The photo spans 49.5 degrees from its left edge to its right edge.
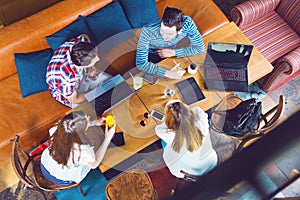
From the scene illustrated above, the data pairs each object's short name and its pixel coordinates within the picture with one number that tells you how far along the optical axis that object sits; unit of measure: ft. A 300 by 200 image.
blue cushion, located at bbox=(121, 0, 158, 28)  9.46
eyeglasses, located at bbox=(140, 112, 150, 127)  7.86
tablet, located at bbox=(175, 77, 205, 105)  8.22
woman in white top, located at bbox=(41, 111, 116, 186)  6.82
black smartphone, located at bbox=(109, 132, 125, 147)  7.70
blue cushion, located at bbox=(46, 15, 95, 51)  8.81
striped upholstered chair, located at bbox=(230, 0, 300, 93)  9.61
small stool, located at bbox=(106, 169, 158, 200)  7.73
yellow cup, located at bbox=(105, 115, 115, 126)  7.79
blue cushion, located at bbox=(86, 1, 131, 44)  9.16
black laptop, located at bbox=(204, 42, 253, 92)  8.32
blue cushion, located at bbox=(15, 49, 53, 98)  8.68
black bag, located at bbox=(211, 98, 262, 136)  7.89
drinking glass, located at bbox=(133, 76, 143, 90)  8.23
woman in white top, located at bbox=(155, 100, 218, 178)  6.84
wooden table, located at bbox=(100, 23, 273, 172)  7.66
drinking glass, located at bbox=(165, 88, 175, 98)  8.17
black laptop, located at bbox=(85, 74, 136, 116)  8.07
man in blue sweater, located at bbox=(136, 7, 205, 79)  8.36
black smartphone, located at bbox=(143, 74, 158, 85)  8.36
